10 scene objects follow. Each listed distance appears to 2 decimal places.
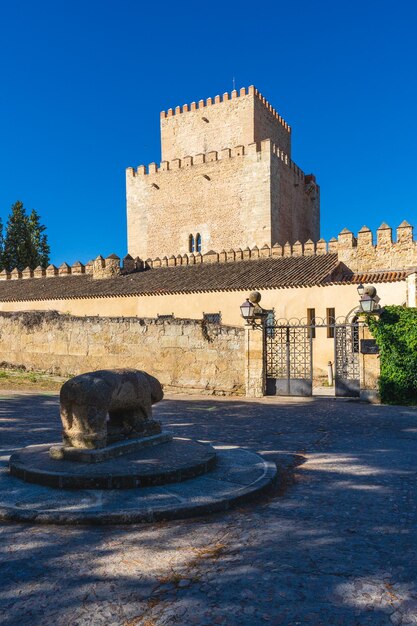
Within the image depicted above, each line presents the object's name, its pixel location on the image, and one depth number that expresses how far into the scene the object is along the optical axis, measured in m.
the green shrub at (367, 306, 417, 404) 11.53
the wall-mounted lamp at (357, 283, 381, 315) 11.84
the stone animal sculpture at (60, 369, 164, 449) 4.92
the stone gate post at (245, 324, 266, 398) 12.86
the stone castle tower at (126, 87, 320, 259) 31.56
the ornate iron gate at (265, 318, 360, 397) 12.68
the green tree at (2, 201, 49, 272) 39.69
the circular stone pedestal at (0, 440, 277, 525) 3.85
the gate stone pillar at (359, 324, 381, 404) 11.85
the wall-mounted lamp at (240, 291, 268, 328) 12.80
